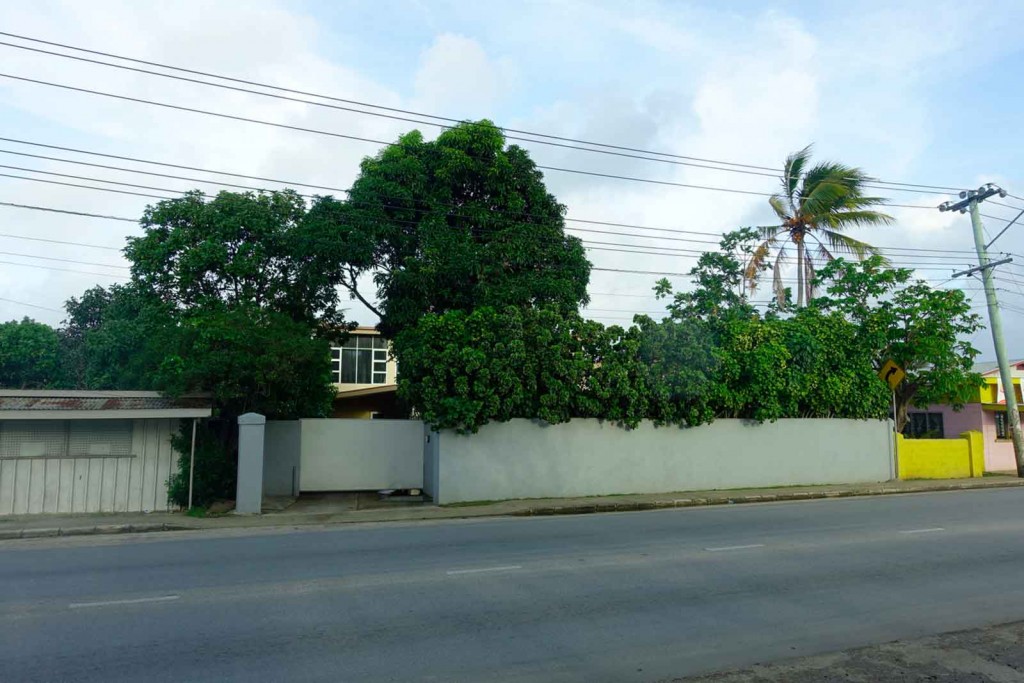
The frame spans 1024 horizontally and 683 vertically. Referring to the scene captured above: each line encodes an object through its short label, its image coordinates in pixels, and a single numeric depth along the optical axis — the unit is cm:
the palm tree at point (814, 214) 2431
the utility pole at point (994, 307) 2244
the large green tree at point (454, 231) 2020
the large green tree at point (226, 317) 1523
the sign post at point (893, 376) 2147
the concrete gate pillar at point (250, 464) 1480
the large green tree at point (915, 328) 2150
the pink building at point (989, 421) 2564
